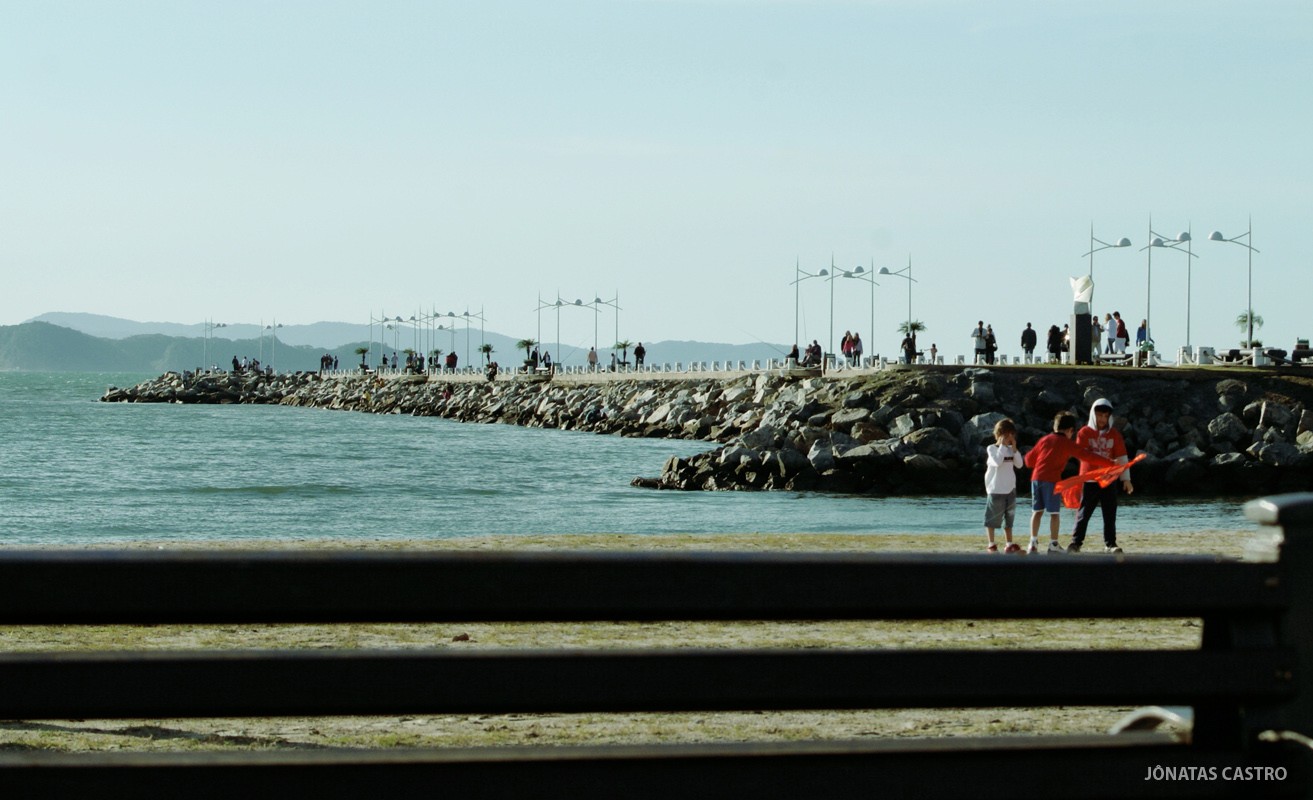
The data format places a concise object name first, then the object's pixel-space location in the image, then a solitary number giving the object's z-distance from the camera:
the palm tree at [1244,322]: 103.94
